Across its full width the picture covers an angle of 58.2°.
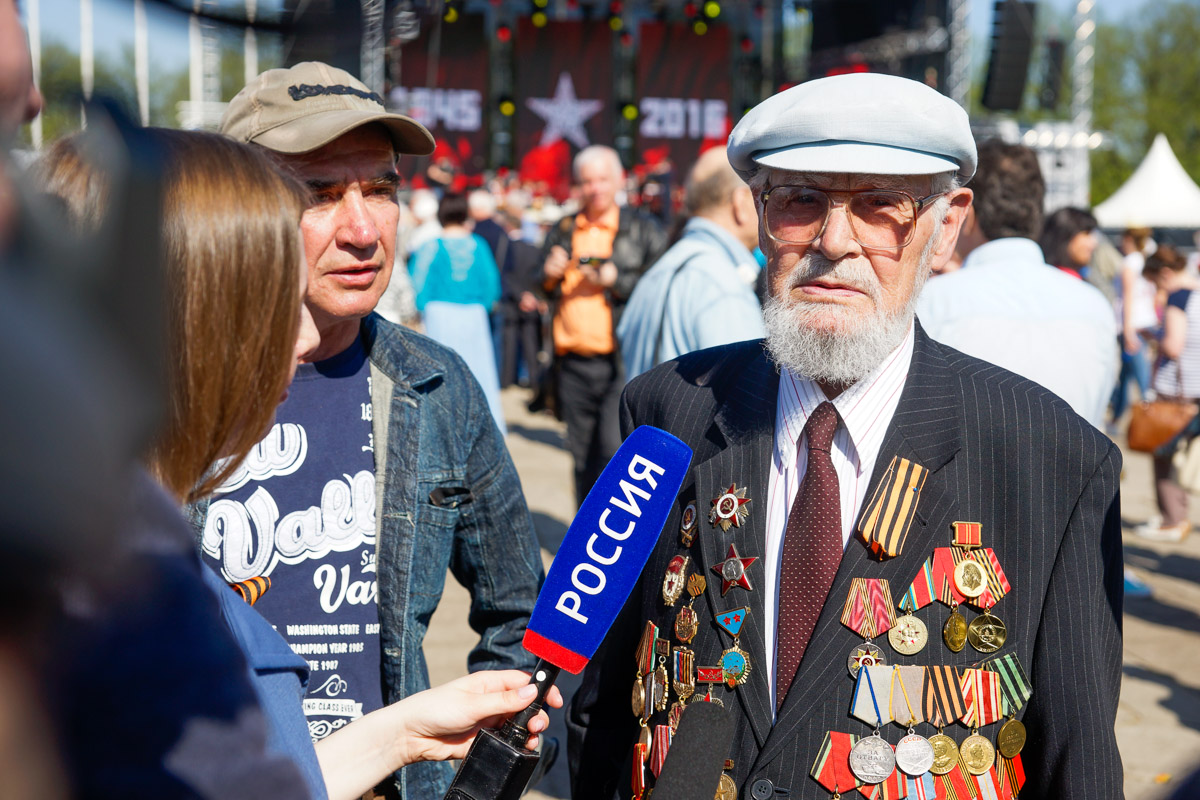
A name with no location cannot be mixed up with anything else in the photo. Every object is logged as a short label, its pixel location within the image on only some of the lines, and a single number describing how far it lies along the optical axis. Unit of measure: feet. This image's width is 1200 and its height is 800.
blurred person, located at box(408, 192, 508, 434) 23.13
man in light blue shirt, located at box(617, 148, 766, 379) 12.29
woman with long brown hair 3.09
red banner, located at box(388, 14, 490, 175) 77.51
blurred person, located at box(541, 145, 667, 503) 19.88
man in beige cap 6.64
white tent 54.54
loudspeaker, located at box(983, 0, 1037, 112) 57.82
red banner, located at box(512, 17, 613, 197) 79.36
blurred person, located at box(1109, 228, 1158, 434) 31.22
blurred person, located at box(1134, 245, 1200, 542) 22.52
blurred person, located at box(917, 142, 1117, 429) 10.66
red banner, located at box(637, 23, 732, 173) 80.94
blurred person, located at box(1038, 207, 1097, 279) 18.90
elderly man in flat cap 5.21
